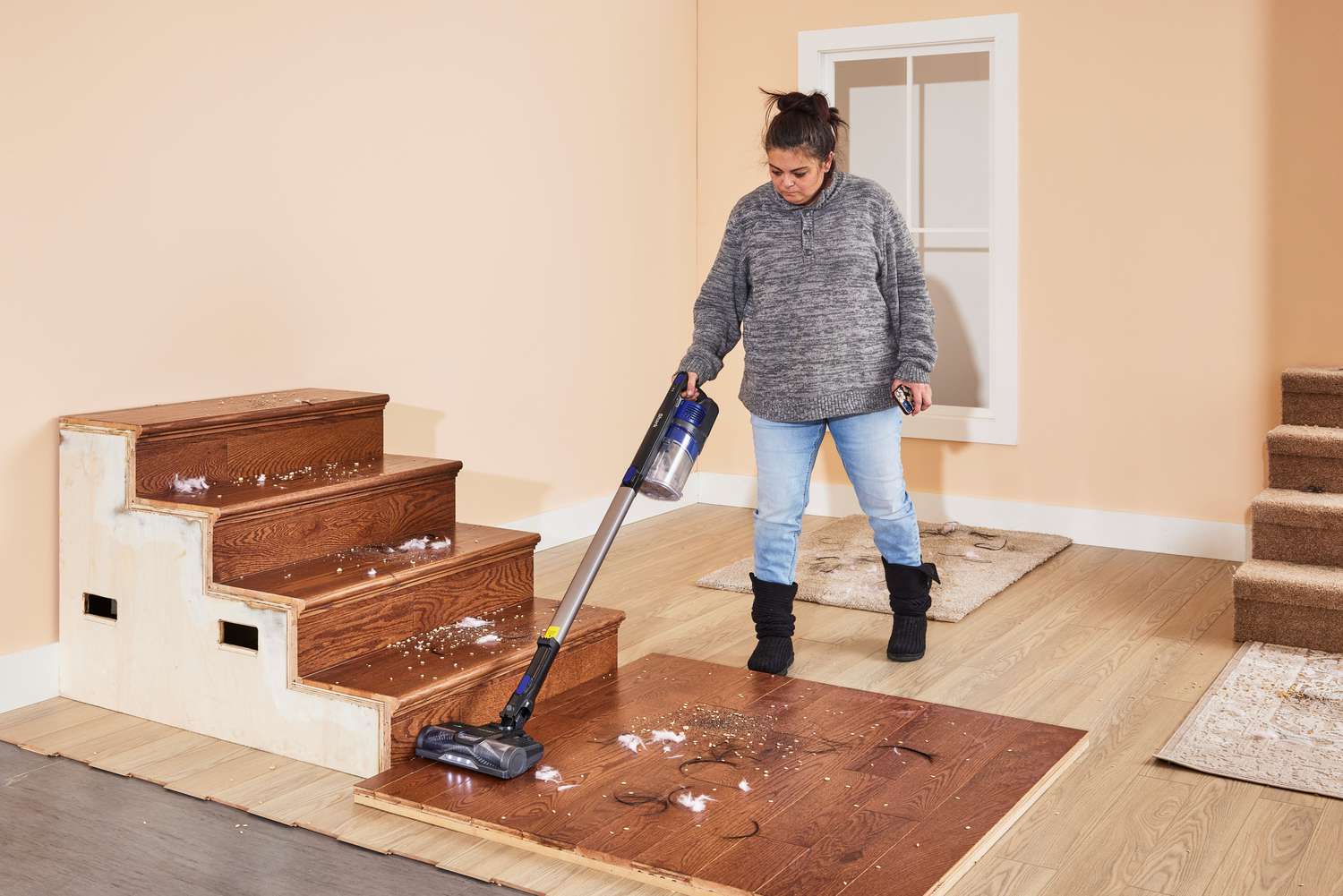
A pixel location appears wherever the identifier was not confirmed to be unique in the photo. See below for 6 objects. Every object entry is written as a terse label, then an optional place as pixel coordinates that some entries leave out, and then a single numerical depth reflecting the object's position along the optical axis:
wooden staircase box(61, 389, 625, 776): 2.54
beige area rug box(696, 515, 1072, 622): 3.70
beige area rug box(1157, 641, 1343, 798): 2.46
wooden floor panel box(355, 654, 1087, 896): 2.08
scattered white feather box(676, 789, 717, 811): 2.26
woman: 2.94
